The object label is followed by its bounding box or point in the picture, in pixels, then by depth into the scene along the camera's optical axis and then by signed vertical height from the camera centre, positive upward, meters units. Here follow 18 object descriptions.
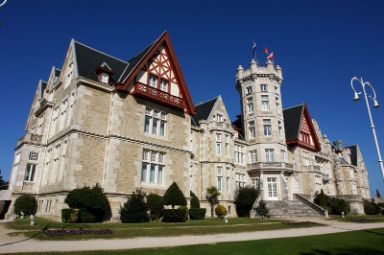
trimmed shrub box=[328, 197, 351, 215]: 37.59 +0.83
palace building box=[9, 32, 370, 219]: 21.86 +6.95
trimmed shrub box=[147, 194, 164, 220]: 21.98 +0.60
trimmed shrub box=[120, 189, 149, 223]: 20.11 +0.23
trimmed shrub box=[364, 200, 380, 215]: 44.72 +0.53
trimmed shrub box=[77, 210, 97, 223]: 18.30 -0.20
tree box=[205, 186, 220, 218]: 31.01 +1.78
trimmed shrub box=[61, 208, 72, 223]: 17.81 -0.02
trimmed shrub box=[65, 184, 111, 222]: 18.38 +0.82
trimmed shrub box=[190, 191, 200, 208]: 28.14 +1.10
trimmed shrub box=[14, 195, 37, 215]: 22.05 +0.64
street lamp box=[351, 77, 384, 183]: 15.97 +6.22
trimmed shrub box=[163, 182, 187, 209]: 22.20 +1.20
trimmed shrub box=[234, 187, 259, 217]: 32.83 +1.43
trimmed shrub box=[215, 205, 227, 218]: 29.91 +0.21
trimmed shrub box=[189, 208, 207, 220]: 25.95 -0.07
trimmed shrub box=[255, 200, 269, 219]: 28.75 +0.28
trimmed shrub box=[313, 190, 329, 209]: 36.75 +1.57
